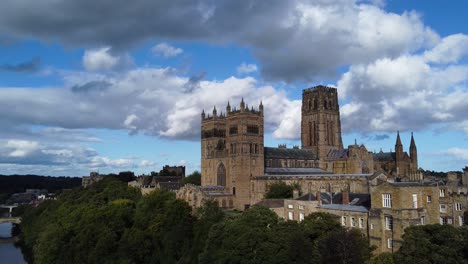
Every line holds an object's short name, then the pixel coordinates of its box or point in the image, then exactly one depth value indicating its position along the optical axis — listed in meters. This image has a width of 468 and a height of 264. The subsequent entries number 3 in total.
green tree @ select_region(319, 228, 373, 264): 43.34
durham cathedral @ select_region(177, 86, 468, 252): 49.91
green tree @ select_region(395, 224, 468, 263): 37.53
